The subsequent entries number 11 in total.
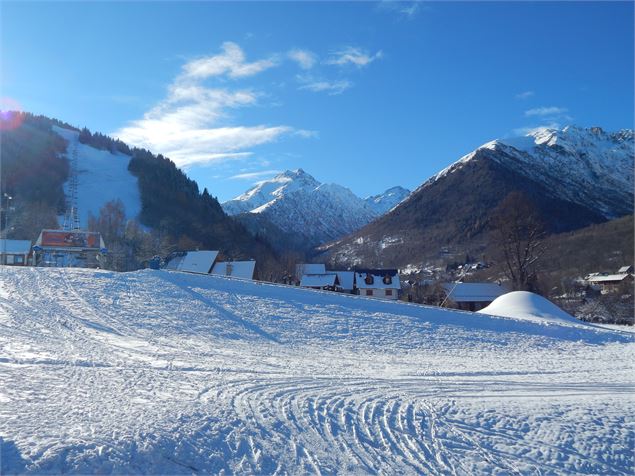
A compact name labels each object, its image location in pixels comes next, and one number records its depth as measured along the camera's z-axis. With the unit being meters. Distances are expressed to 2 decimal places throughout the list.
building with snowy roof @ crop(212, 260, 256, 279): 58.75
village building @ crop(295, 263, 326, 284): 71.00
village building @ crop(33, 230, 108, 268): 49.03
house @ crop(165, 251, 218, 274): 62.06
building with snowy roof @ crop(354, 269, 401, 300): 68.25
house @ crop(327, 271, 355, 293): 70.00
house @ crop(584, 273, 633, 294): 67.78
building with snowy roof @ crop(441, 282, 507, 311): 59.47
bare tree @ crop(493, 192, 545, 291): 41.31
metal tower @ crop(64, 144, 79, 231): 100.06
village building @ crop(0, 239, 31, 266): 58.66
